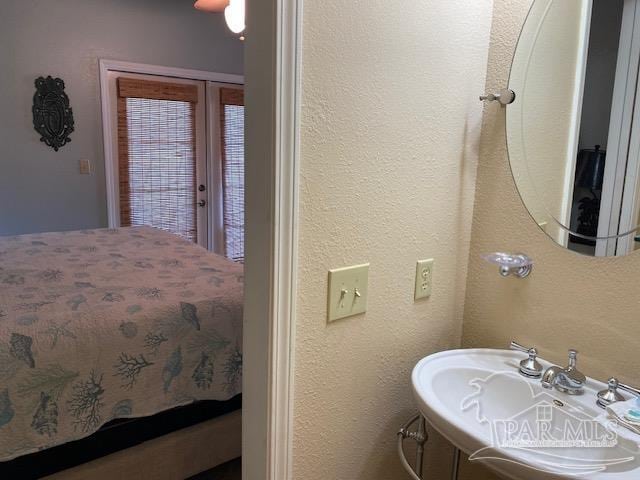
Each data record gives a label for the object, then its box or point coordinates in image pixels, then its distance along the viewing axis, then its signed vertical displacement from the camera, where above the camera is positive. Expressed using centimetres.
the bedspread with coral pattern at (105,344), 147 -60
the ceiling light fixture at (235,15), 216 +69
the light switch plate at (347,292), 96 -25
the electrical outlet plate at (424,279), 117 -26
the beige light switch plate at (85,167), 381 -3
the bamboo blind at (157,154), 399 +9
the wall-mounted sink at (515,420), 79 -47
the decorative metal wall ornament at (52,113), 356 +37
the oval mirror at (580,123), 99 +12
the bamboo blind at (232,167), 447 +0
